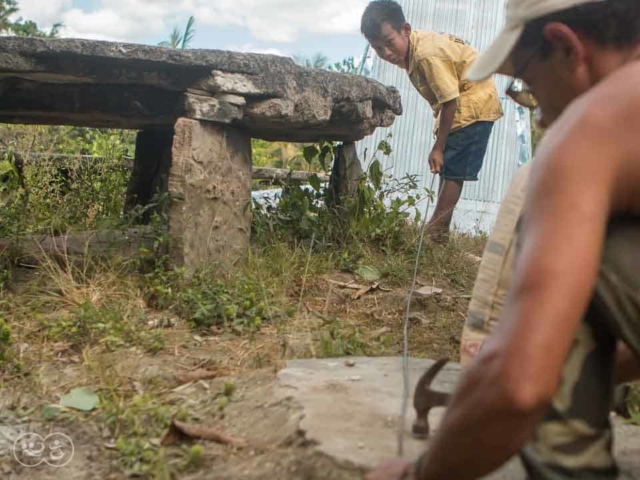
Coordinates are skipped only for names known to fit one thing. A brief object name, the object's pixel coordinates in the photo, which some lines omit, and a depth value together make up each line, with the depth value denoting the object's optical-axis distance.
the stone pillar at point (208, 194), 4.16
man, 1.35
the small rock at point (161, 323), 3.71
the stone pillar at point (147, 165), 5.75
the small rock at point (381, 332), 3.71
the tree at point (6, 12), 13.52
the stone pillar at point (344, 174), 5.44
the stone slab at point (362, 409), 2.17
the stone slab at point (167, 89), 3.96
